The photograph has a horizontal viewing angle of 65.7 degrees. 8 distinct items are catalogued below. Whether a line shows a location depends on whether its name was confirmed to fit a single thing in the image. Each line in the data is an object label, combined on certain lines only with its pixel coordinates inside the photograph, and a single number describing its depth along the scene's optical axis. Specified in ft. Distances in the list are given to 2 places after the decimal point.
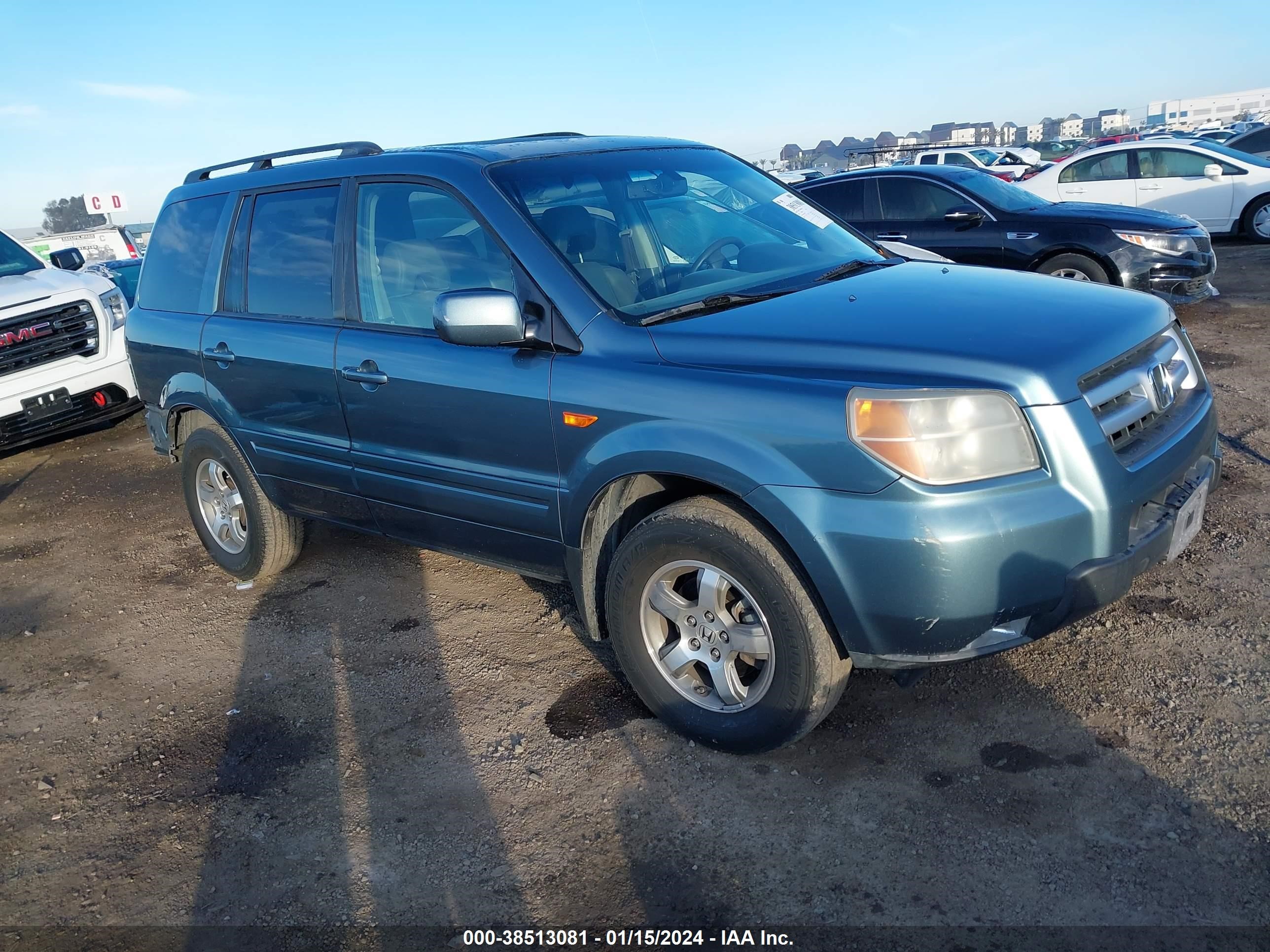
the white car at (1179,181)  43.32
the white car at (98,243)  76.07
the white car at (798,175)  77.21
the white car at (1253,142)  61.82
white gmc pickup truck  24.07
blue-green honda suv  8.38
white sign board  101.71
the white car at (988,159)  76.97
